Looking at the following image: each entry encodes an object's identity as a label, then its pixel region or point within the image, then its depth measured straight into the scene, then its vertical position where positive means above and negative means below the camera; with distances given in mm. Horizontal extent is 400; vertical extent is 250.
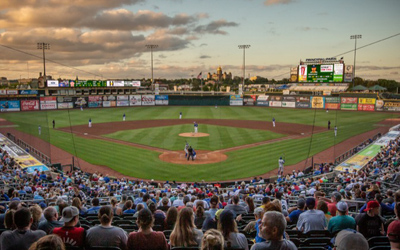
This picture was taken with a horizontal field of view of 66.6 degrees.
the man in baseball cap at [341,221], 5789 -2394
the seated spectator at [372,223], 5684 -2382
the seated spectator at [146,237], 4488 -2114
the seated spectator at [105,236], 4676 -2179
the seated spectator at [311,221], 6113 -2530
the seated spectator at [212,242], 3424 -1655
